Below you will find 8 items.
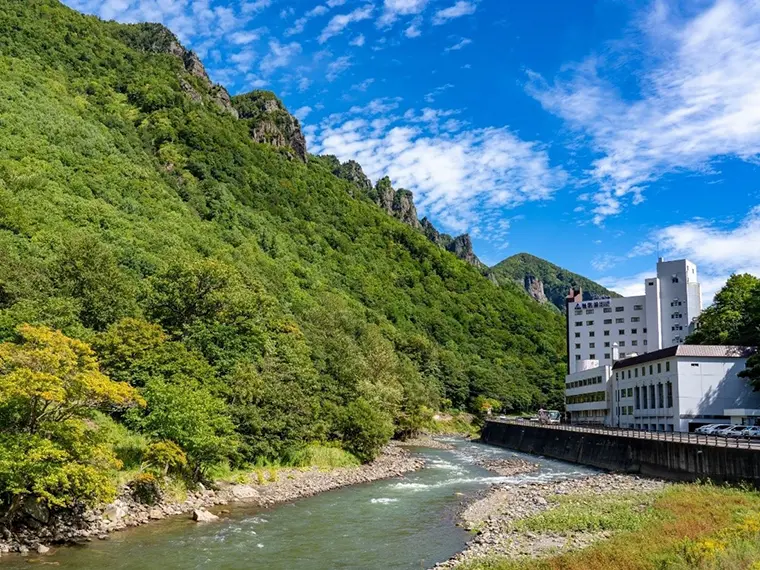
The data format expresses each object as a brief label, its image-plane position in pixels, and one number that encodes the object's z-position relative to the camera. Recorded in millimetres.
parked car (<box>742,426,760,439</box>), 50850
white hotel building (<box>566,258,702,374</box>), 129125
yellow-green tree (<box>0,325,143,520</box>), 25203
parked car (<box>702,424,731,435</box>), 57972
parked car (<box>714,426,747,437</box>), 53500
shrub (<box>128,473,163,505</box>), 33875
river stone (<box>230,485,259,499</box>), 39312
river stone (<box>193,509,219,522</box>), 32750
